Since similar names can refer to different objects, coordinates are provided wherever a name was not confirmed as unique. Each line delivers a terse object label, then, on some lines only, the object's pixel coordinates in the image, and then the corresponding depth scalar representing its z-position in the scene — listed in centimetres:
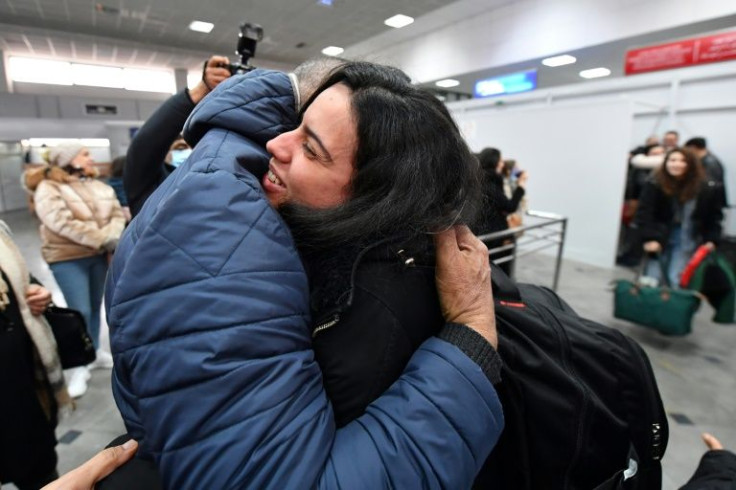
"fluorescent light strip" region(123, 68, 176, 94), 1223
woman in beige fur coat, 253
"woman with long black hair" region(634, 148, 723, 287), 331
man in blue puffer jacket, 48
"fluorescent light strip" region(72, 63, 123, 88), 1151
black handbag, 167
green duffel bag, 281
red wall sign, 475
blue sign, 777
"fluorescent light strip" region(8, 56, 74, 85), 1064
